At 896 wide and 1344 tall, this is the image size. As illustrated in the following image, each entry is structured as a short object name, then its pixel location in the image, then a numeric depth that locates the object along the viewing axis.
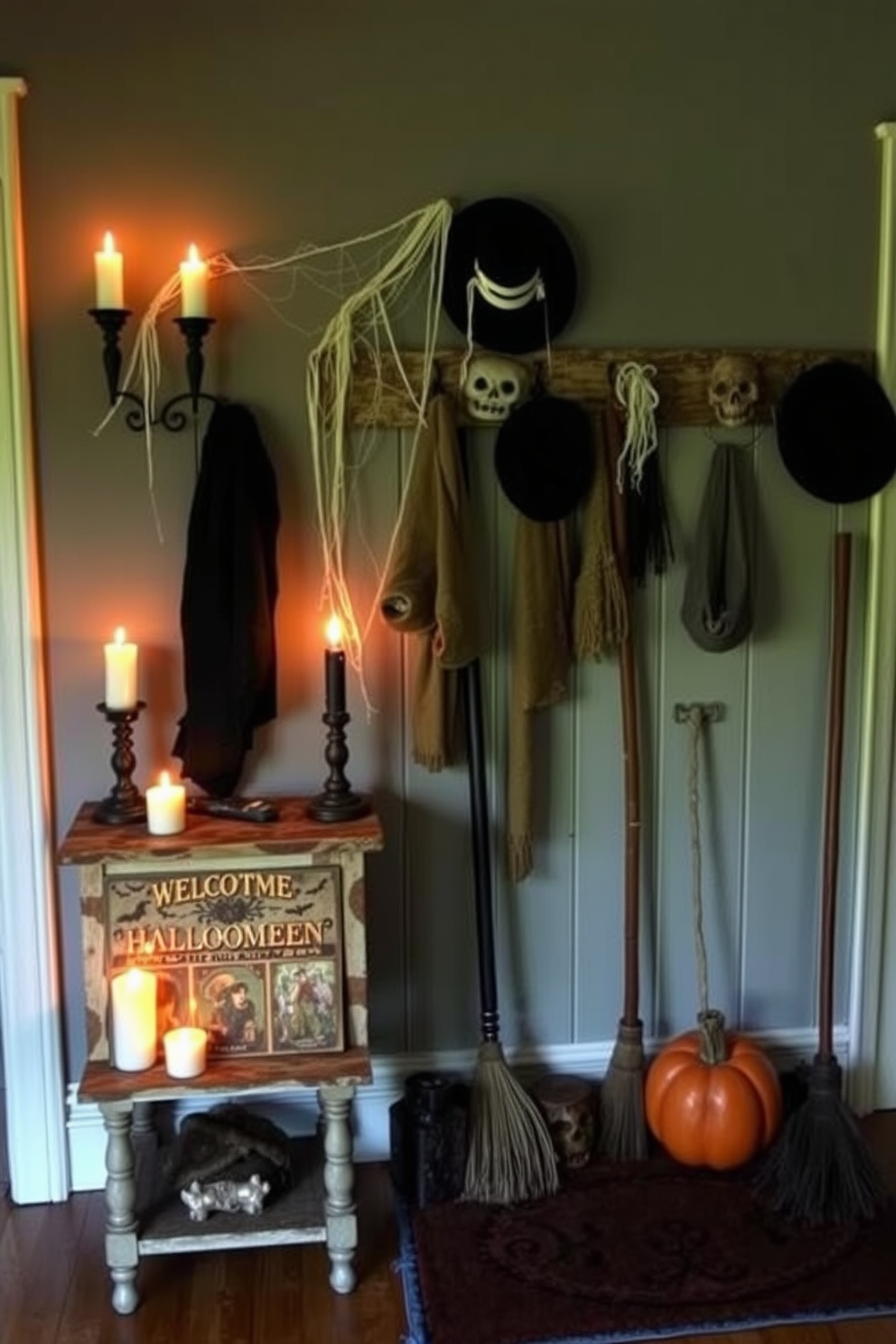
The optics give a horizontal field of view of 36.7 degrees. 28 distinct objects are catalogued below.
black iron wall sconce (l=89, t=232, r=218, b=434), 2.32
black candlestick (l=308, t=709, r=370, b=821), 2.40
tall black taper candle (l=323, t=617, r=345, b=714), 2.40
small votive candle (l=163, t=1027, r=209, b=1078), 2.23
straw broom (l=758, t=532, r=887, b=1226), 2.44
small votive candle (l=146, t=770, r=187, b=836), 2.31
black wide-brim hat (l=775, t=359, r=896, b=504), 2.60
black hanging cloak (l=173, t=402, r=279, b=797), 2.43
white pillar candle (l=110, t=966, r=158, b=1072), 2.22
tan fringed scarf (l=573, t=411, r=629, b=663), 2.57
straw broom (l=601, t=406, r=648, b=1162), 2.63
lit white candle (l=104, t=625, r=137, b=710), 2.37
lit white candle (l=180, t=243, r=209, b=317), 2.35
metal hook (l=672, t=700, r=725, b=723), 2.70
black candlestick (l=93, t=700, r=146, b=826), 2.38
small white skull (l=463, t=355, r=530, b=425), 2.50
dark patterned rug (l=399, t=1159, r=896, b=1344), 2.16
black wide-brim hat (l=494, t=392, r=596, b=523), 2.51
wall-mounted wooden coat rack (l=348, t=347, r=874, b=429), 2.51
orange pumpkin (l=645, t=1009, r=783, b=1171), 2.53
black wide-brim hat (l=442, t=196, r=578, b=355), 2.46
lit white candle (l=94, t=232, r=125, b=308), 2.32
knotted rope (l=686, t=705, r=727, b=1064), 2.60
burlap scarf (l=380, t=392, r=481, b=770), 2.46
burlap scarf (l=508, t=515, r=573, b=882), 2.55
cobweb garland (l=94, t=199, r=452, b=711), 2.46
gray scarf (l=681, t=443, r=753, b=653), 2.61
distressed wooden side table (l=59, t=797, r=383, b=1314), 2.22
